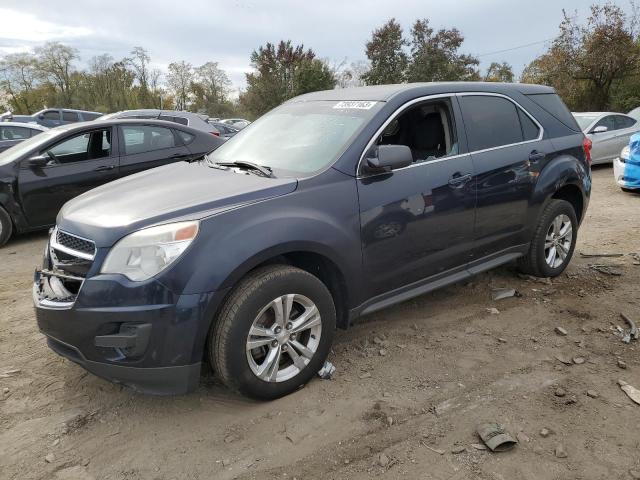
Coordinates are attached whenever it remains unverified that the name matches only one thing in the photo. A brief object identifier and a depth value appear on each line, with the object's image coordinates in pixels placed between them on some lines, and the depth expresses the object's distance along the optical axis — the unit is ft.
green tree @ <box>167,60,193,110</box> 200.03
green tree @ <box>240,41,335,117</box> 137.39
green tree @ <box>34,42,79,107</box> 177.17
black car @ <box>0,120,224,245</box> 20.95
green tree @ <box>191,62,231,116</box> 196.54
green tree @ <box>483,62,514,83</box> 179.70
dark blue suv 8.39
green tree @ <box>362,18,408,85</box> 127.44
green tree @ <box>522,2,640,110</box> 70.33
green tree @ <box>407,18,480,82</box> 125.70
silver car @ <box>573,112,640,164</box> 37.65
